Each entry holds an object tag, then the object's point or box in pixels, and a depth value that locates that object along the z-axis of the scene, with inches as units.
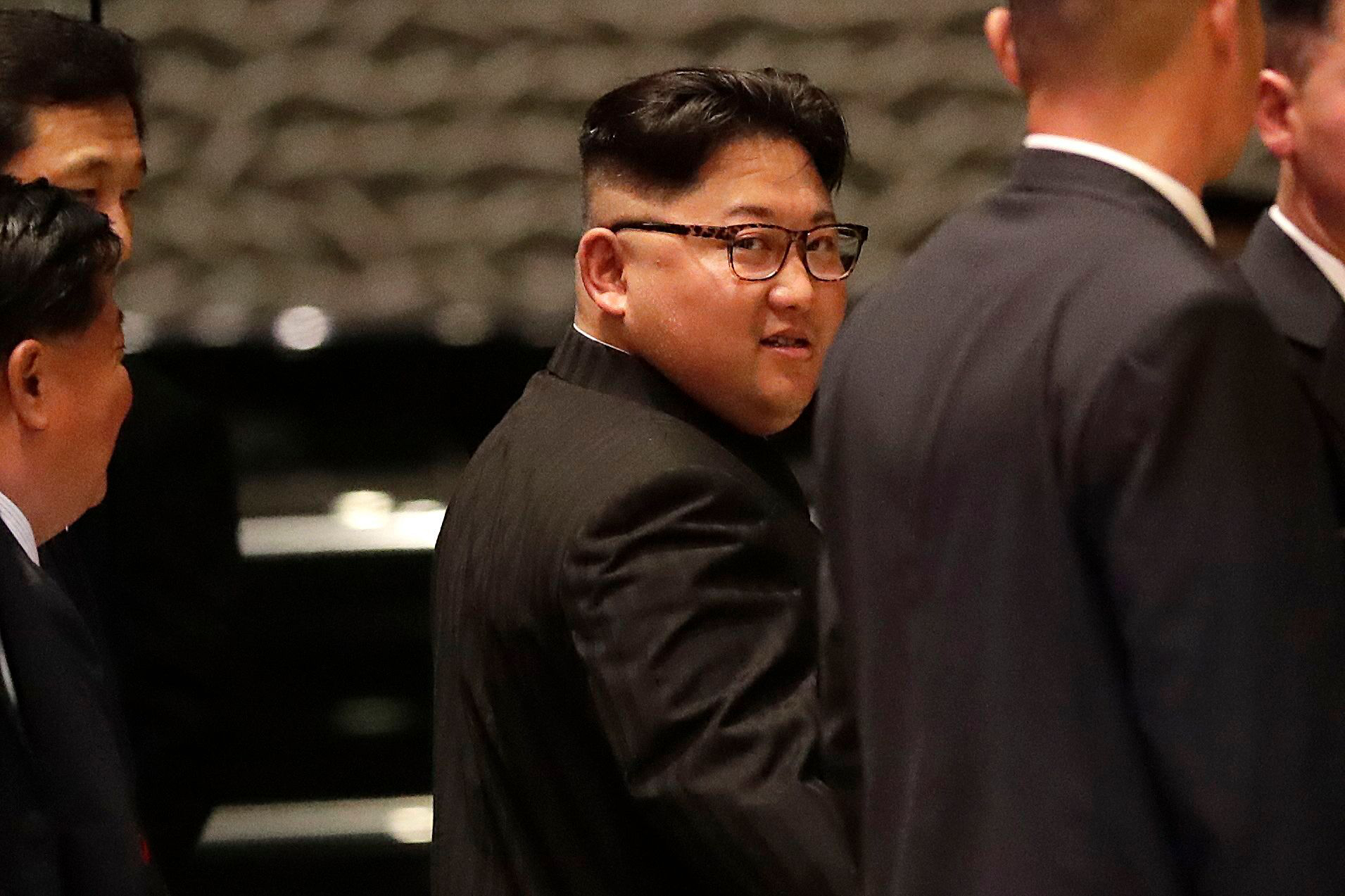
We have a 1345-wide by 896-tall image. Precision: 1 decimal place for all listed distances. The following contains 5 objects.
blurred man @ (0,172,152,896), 406.3
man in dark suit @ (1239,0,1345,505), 401.6
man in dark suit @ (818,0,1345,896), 390.8
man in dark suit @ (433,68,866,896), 405.3
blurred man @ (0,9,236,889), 435.9
